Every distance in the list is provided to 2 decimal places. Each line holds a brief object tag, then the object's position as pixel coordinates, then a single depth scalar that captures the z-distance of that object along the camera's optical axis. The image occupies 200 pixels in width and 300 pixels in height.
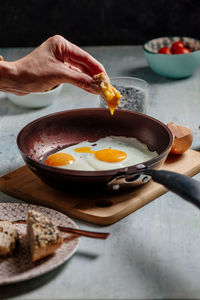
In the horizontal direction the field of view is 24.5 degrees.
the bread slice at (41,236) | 1.22
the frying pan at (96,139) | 1.41
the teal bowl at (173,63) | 2.75
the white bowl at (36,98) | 2.42
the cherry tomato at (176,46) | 2.92
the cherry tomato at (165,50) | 2.90
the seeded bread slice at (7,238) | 1.26
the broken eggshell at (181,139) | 1.81
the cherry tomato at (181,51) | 2.87
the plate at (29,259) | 1.20
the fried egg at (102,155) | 1.65
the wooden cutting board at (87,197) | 1.49
